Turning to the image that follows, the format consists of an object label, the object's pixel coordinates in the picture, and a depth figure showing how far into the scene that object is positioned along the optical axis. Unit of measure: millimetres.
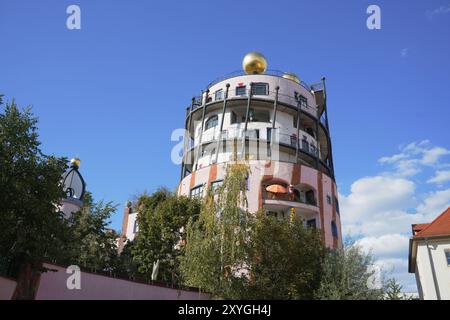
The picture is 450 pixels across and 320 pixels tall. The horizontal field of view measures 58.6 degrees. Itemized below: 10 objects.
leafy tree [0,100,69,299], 13906
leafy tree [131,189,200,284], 27370
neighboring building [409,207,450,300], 23891
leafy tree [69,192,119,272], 26703
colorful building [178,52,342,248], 34969
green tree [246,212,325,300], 20000
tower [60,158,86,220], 35750
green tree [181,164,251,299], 19703
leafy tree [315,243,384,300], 18516
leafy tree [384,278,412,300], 17808
